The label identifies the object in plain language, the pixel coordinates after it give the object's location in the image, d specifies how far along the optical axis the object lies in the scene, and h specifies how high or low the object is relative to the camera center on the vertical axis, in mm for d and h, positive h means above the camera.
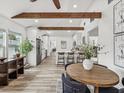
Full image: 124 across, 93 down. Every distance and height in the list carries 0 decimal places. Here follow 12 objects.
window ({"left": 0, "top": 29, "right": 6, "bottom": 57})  3257 +135
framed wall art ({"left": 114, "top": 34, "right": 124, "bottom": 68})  1900 -117
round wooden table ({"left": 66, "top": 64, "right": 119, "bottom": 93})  1201 -520
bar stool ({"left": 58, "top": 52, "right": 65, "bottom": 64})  5894 -910
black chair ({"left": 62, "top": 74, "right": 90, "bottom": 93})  1139 -603
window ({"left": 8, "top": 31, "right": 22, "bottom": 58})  3735 +170
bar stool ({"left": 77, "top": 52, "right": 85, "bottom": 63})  5521 -857
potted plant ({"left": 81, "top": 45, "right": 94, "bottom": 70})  1595 -195
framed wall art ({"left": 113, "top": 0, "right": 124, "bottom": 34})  1933 +708
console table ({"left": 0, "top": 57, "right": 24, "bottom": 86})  2749 -911
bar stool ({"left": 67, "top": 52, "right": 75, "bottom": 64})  5690 -799
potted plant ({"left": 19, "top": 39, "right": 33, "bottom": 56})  4358 -49
